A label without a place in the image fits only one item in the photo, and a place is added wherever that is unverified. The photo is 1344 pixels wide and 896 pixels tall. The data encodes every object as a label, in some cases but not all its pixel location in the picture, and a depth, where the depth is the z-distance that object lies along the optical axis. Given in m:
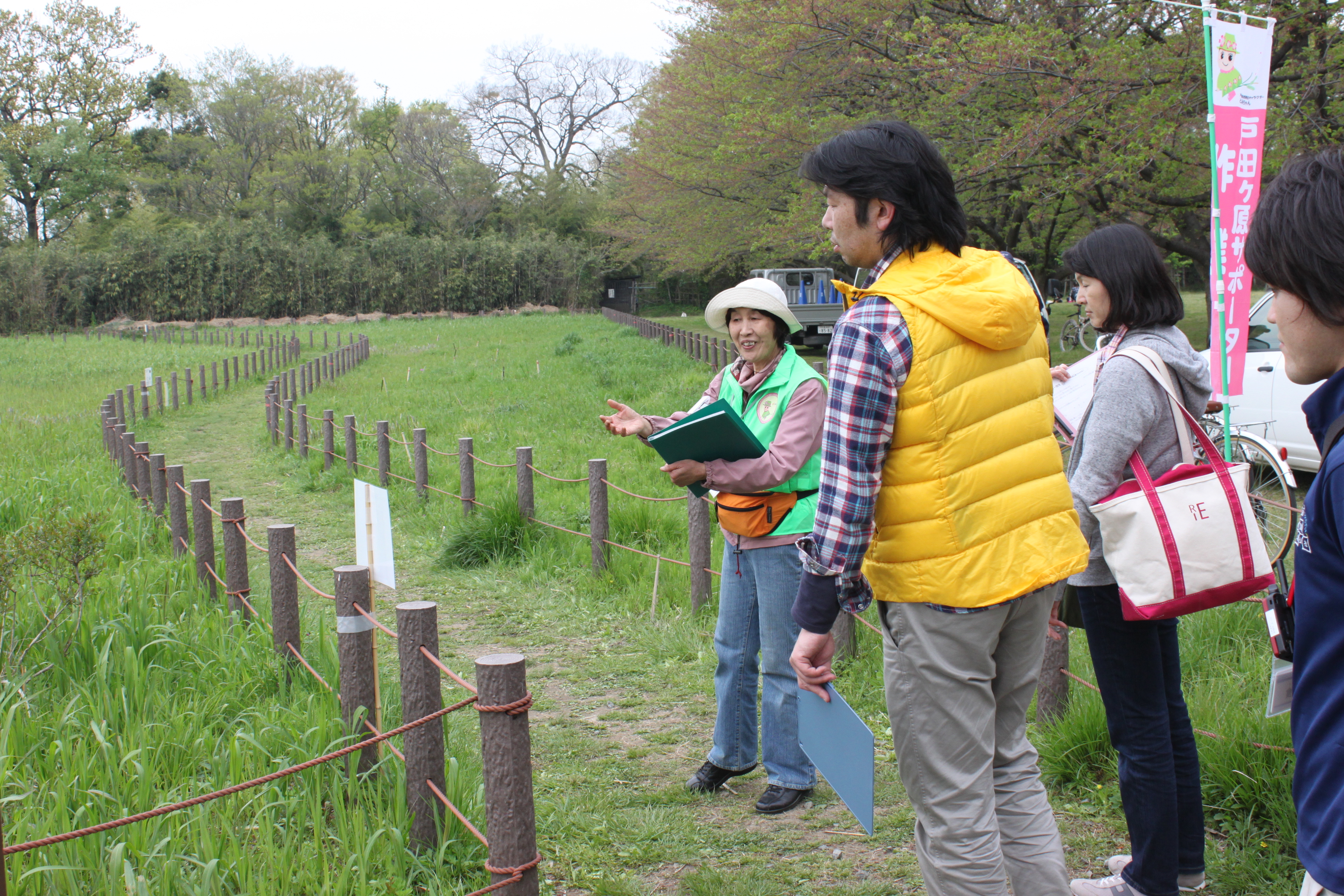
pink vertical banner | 4.84
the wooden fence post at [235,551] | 4.47
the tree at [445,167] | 50.41
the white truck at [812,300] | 23.02
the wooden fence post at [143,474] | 7.88
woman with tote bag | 2.38
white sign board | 3.25
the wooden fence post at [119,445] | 8.97
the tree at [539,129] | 52.03
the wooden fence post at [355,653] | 3.10
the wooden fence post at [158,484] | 7.47
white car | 7.18
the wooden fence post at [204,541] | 5.17
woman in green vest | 3.04
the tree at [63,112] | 42.75
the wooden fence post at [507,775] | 2.35
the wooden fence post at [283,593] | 3.84
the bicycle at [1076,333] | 18.80
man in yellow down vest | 1.93
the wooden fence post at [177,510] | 6.10
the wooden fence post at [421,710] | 2.78
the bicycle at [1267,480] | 4.96
